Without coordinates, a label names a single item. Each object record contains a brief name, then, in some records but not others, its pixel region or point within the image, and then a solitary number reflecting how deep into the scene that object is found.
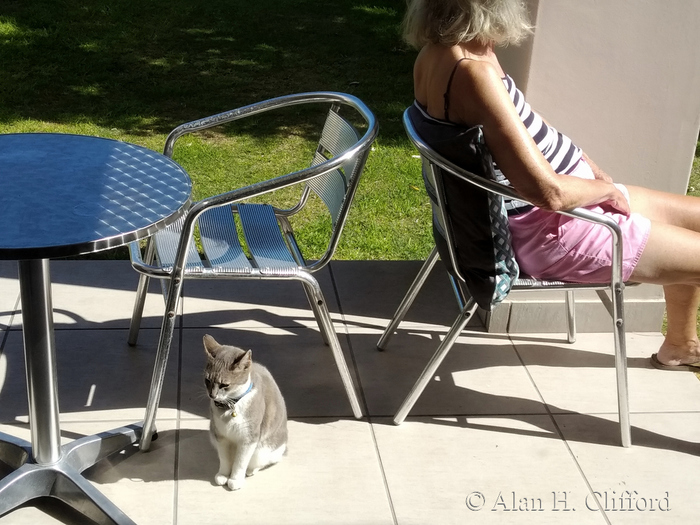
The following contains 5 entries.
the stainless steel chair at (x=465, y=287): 2.53
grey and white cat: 2.43
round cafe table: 2.11
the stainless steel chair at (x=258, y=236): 2.54
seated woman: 2.49
